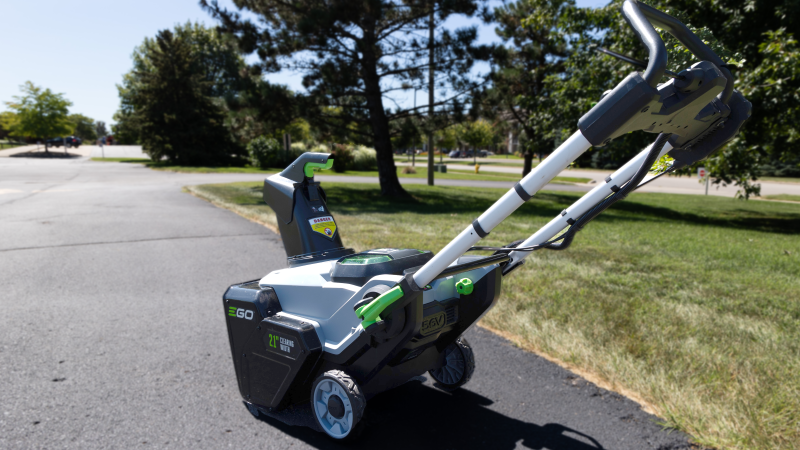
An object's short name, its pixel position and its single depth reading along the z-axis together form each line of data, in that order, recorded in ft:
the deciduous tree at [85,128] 331.49
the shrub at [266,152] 112.78
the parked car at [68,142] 201.05
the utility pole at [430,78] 50.01
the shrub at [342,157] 111.04
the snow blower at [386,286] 5.80
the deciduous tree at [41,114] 163.22
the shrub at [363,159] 120.98
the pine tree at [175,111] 111.96
